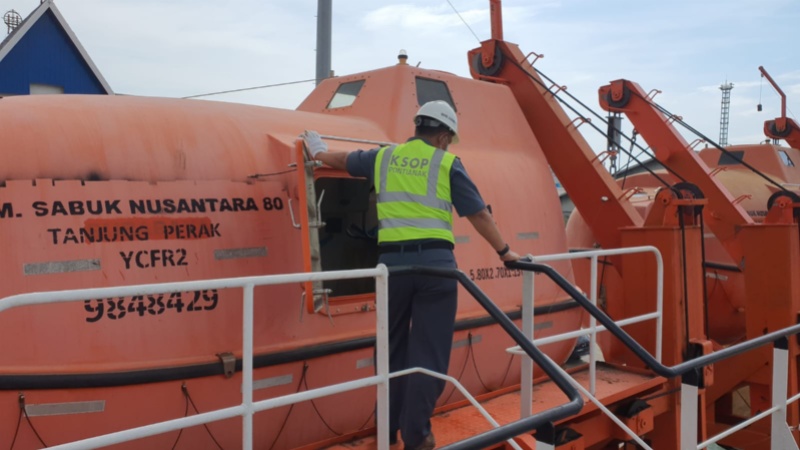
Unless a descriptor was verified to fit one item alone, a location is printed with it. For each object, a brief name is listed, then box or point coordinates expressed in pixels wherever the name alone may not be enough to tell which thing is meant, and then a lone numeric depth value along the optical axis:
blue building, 18.38
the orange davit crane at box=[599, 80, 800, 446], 6.25
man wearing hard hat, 3.21
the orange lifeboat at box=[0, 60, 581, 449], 2.86
